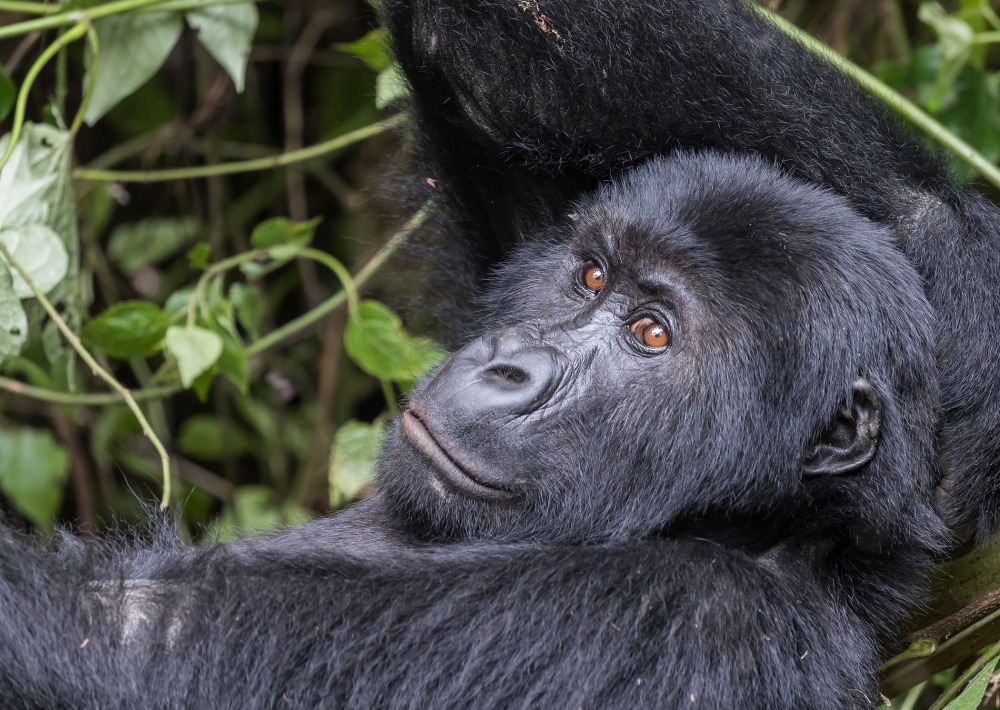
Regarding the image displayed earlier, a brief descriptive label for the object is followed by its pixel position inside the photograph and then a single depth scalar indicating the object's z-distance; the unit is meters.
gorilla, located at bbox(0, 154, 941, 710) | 4.46
